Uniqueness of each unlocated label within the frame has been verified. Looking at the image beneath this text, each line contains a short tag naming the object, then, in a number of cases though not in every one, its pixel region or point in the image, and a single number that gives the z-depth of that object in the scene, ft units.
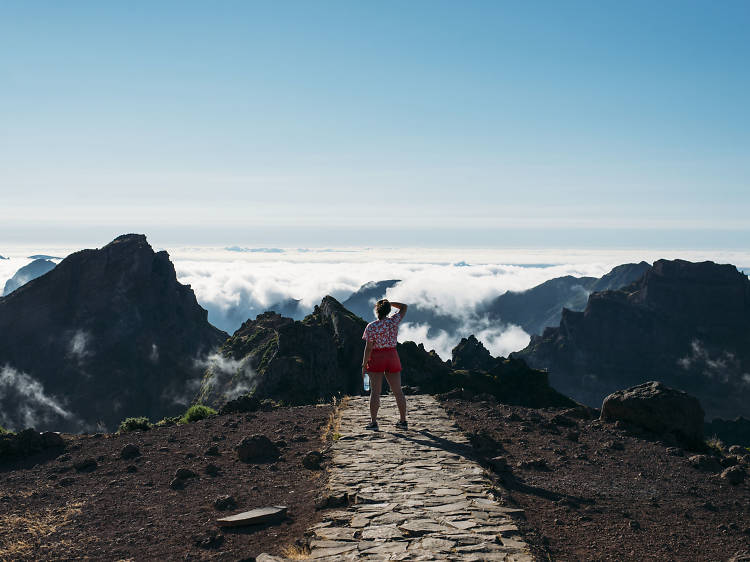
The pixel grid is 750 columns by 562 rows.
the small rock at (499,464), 32.04
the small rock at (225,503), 26.99
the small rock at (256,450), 36.19
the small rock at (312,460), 33.40
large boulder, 44.91
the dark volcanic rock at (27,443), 39.86
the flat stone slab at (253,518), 24.30
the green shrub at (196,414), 54.49
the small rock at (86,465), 35.68
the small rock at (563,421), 47.24
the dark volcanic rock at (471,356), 271.39
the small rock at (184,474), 32.01
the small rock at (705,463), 35.91
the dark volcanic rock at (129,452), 37.45
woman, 39.37
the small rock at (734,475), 33.24
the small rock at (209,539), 22.76
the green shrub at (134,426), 49.14
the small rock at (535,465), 34.06
